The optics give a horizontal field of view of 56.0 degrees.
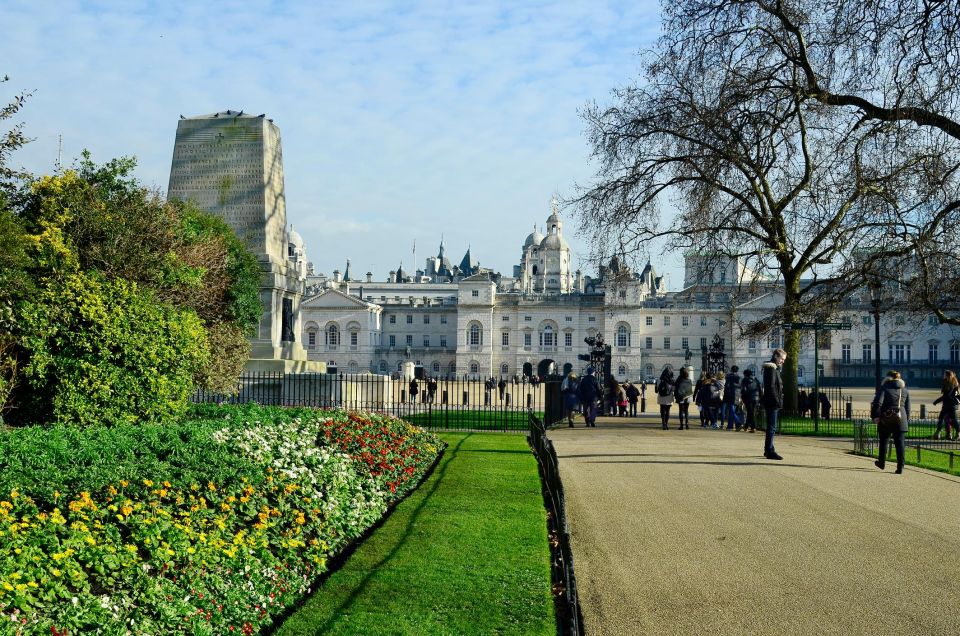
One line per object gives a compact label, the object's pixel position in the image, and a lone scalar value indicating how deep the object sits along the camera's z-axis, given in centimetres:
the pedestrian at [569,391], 2181
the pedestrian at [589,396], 2169
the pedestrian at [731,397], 2136
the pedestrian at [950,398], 1908
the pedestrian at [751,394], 2054
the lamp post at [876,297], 2030
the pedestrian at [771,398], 1332
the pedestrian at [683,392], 2077
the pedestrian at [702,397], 2331
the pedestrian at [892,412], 1211
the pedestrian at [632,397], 2892
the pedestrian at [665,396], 2119
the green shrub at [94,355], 1200
